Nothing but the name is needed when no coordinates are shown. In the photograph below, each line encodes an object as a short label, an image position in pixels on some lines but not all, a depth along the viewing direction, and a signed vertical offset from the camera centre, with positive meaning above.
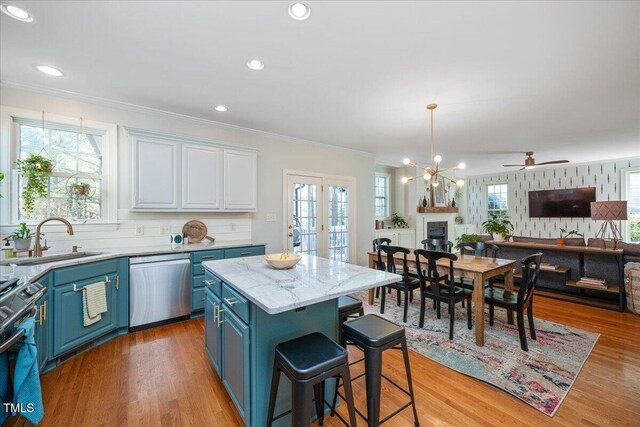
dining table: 2.66 -0.62
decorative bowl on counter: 2.01 -0.36
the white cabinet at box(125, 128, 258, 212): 3.14 +0.52
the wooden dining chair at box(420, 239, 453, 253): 3.61 -0.44
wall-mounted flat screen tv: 6.63 +0.27
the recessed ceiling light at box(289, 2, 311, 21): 1.68 +1.33
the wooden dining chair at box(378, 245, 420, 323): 3.20 -0.74
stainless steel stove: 1.23 -0.49
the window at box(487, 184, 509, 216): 8.27 +0.43
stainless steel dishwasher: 2.90 -0.85
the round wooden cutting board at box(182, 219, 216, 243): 3.62 -0.23
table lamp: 3.88 +0.02
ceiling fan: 4.99 +0.96
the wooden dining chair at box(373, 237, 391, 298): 4.22 -0.46
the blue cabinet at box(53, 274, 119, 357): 2.23 -0.94
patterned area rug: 2.04 -1.33
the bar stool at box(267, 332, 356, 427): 1.23 -0.74
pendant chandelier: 3.27 +0.55
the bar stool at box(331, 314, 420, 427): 1.47 -0.76
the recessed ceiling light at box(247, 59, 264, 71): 2.33 +1.34
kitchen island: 1.46 -0.62
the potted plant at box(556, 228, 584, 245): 4.29 -0.46
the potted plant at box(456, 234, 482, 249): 5.49 -0.53
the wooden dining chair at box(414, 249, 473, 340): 2.78 -0.84
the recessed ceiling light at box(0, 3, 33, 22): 1.71 +1.34
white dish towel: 2.42 -0.82
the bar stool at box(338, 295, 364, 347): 1.92 -0.70
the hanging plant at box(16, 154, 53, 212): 2.65 +0.41
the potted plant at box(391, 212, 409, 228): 6.93 -0.23
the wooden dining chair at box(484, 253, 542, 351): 2.53 -0.88
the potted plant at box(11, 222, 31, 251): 2.44 -0.21
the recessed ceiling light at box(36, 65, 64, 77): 2.43 +1.35
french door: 4.63 -0.05
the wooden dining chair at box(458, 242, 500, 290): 3.29 -0.47
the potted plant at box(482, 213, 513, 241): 4.86 -0.33
